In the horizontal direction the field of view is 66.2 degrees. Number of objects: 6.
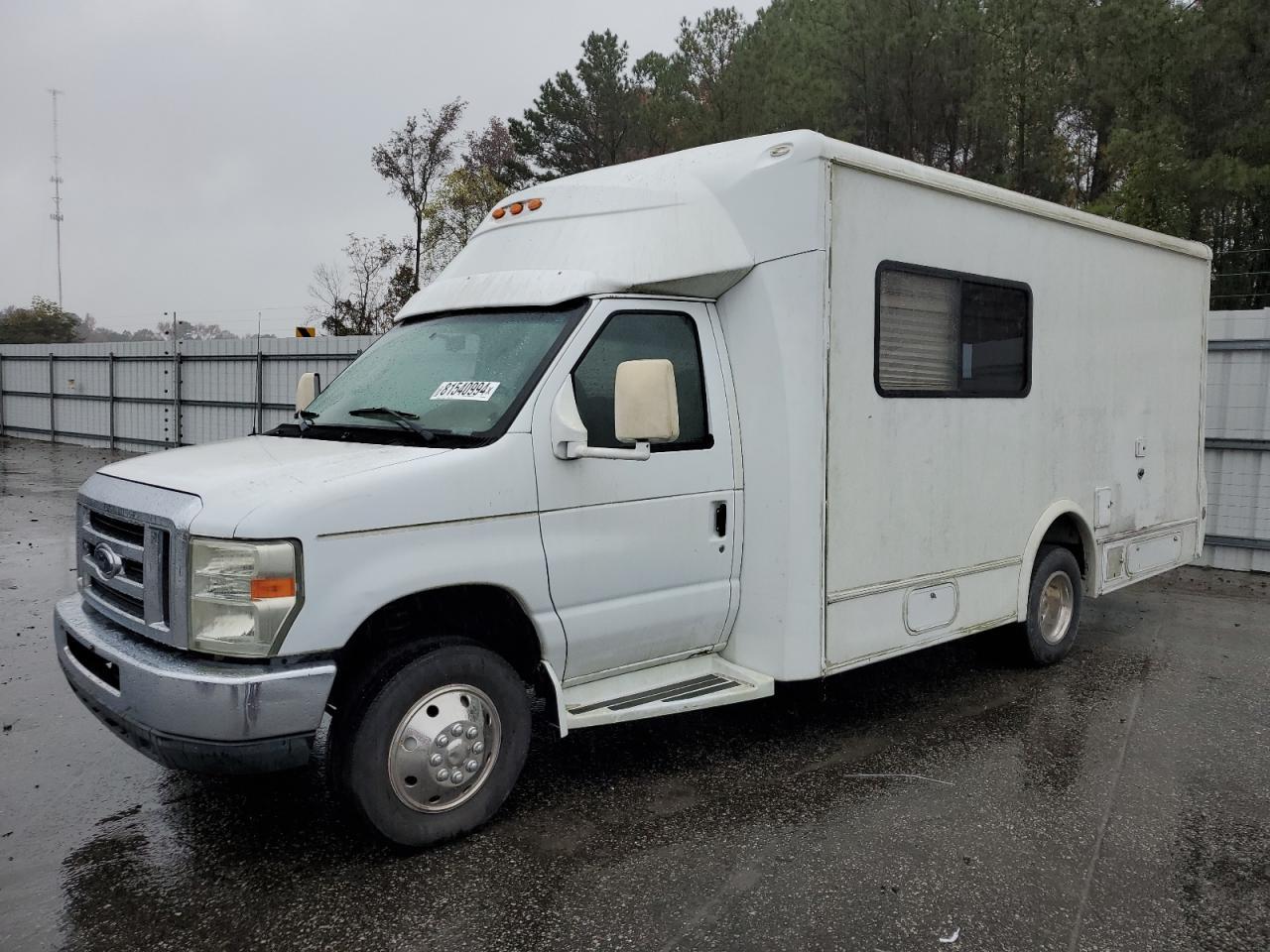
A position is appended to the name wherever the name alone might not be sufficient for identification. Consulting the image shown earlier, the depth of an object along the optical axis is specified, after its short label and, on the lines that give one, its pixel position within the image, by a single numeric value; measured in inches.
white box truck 138.3
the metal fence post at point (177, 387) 827.4
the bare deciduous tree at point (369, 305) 1197.1
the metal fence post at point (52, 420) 1005.2
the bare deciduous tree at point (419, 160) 1315.2
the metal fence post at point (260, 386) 730.2
